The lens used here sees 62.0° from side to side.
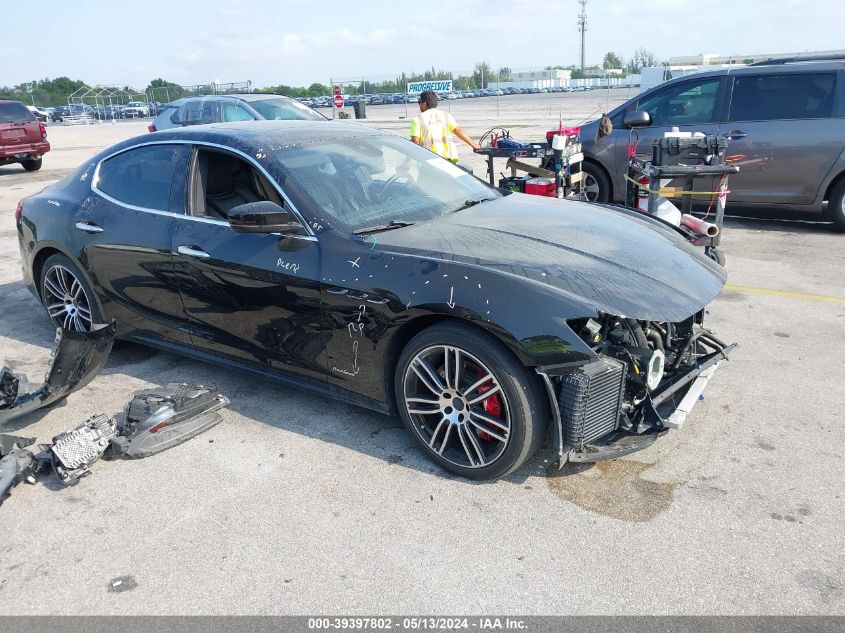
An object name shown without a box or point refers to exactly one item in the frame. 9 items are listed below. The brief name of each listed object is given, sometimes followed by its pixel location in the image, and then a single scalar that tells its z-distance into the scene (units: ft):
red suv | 54.80
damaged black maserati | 10.25
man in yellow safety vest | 26.16
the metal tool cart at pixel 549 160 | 23.39
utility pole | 359.46
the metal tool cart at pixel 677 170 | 20.45
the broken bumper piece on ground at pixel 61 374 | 13.53
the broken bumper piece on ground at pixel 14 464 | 11.21
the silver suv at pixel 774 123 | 25.88
